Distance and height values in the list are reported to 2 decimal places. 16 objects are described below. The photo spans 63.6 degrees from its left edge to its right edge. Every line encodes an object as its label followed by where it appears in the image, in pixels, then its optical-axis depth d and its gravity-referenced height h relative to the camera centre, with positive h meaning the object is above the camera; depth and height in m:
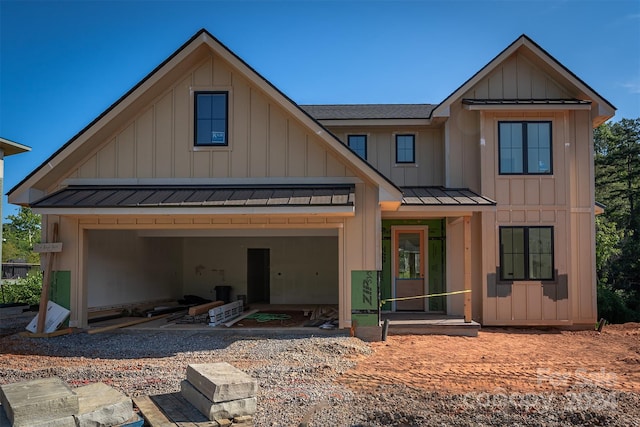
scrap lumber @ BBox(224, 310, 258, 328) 12.60 -1.98
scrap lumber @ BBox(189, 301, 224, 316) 13.60 -1.76
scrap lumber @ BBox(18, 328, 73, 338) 11.05 -1.95
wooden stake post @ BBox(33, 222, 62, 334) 11.25 -0.60
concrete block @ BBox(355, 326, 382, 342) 11.20 -1.91
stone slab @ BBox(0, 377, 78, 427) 4.77 -1.52
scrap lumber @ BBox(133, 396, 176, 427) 5.36 -1.85
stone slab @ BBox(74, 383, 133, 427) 5.02 -1.64
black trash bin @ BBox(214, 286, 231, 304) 17.92 -1.71
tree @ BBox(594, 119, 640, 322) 19.56 +1.55
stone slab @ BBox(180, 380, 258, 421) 5.41 -1.74
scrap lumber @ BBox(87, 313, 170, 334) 11.59 -1.94
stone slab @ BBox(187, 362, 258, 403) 5.45 -1.51
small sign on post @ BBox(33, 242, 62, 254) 11.33 -0.07
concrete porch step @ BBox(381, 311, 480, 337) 12.05 -1.93
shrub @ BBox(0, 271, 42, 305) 20.83 -1.98
